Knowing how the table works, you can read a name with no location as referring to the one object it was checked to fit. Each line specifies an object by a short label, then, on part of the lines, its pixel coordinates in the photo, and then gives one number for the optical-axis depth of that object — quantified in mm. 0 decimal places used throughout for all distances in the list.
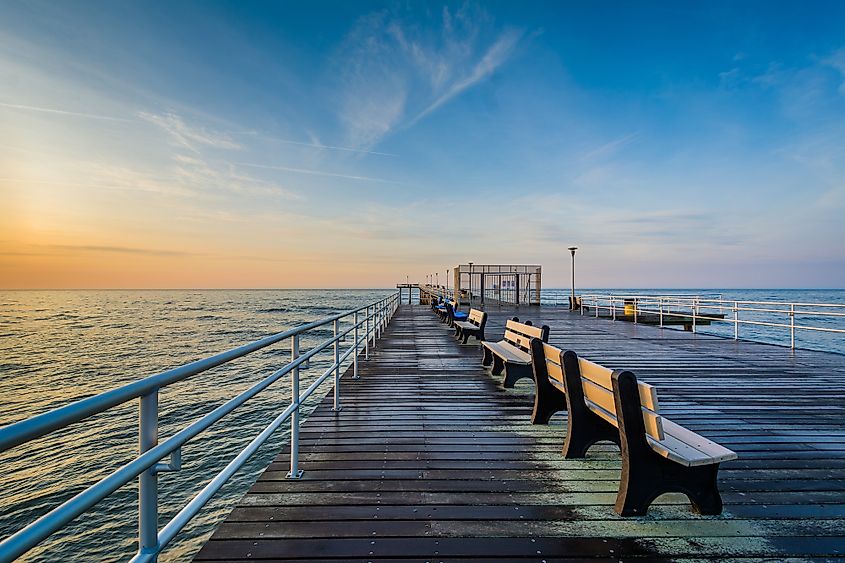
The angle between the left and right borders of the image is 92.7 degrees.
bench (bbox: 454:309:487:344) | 7987
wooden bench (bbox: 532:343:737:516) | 2287
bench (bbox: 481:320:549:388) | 5016
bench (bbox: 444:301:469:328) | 12852
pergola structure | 27855
